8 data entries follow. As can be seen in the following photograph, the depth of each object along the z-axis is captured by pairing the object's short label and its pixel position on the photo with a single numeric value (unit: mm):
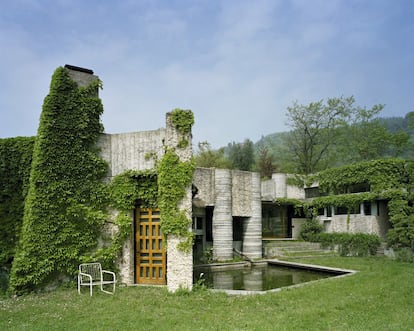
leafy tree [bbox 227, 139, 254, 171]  43719
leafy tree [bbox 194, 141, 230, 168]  41344
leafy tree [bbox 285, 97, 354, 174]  34875
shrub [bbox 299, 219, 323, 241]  22812
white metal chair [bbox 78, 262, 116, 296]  9648
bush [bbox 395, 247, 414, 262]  15816
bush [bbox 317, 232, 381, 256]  18891
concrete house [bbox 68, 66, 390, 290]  9859
